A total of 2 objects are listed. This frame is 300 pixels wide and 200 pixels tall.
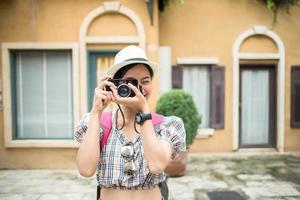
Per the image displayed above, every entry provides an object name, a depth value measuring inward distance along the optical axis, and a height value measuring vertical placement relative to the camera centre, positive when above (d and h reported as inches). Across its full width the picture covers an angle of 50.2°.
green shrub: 229.6 -10.2
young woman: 62.9 -9.2
